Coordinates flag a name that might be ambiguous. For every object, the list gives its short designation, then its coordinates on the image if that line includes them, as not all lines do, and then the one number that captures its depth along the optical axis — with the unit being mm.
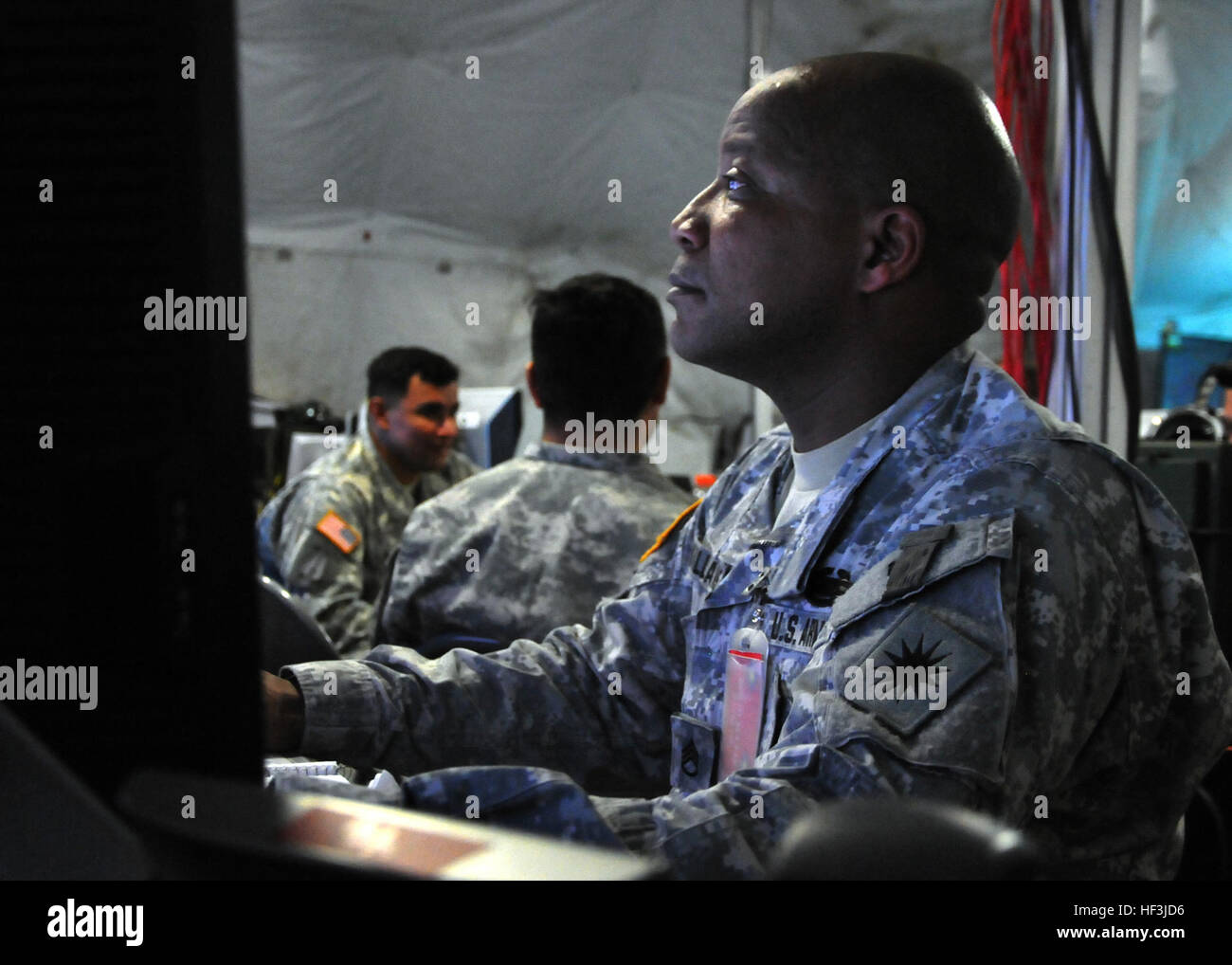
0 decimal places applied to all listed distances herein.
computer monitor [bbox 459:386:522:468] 3211
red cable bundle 1708
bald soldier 714
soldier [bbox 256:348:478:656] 2768
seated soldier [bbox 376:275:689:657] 1933
